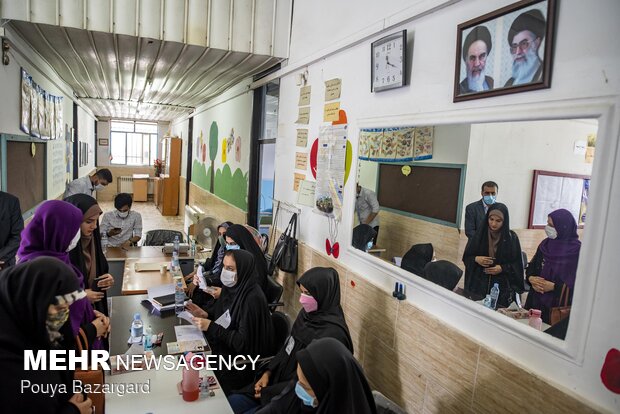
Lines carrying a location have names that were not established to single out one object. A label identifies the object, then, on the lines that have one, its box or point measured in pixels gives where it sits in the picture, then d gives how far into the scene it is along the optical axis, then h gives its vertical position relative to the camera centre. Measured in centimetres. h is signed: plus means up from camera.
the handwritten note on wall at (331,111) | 340 +41
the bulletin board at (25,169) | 383 -32
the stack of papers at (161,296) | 300 -114
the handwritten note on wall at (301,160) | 400 -3
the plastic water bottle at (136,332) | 240 -108
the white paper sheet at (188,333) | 256 -116
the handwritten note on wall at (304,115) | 396 +41
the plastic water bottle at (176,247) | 462 -111
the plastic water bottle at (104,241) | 479 -114
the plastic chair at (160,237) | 558 -120
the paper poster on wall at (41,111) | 512 +38
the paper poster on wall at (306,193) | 382 -33
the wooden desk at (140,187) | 1518 -146
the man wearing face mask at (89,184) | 595 -60
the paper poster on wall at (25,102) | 427 +40
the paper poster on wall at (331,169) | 329 -7
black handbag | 409 -93
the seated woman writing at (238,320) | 273 -115
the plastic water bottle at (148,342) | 242 -115
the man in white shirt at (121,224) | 509 -98
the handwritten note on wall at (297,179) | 409 -22
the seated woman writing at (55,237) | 235 -55
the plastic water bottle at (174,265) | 403 -115
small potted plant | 1588 -71
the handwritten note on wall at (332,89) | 338 +60
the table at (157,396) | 190 -119
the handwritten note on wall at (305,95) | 395 +61
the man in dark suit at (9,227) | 333 -72
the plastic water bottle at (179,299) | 298 -108
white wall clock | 252 +65
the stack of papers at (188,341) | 241 -116
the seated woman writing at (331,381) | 170 -92
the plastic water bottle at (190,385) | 197 -112
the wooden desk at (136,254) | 455 -121
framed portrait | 166 +53
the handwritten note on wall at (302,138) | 400 +20
